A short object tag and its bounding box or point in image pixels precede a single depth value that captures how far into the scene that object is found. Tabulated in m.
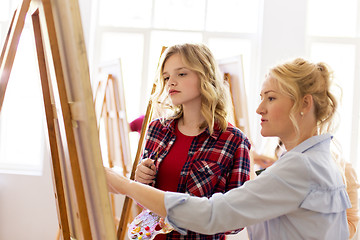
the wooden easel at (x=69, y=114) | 0.88
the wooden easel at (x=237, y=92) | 2.90
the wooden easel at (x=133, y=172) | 2.34
